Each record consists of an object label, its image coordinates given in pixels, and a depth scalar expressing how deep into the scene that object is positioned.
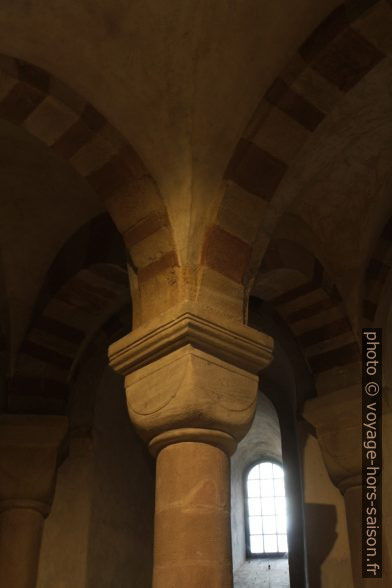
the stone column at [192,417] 2.86
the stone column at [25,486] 4.93
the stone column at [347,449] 4.82
